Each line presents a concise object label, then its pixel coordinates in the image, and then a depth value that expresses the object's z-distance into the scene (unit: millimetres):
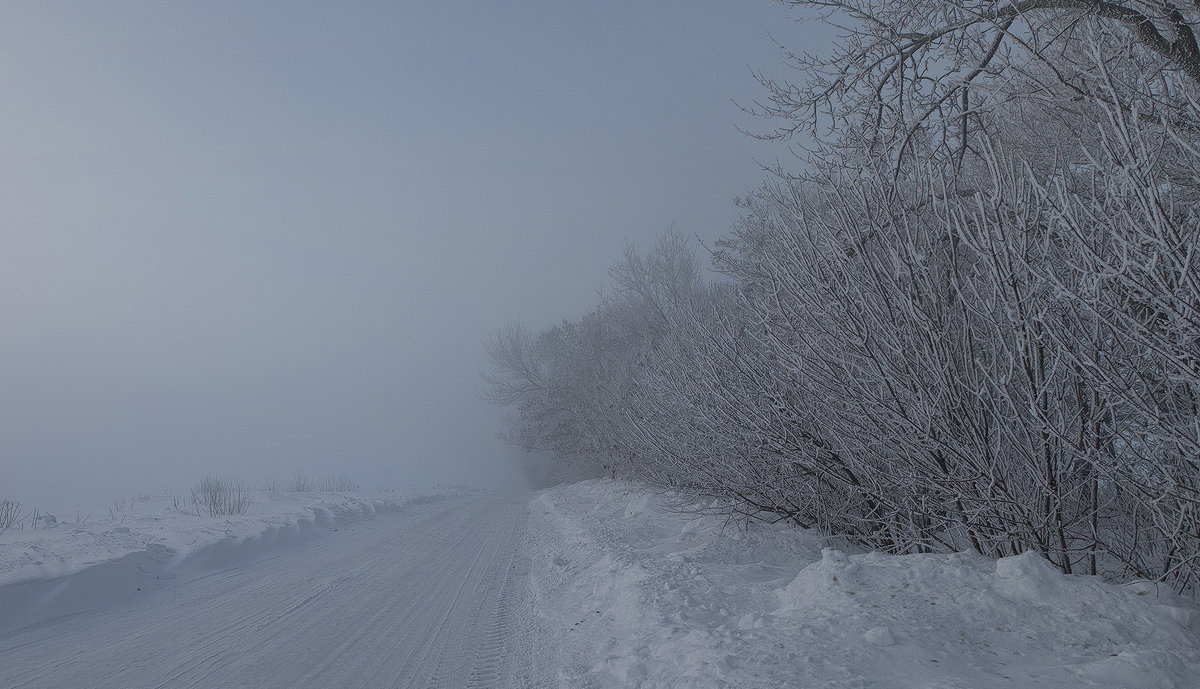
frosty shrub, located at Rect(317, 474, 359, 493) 27203
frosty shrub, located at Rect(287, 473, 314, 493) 24905
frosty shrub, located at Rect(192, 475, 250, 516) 14289
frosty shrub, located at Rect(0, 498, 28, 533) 9459
